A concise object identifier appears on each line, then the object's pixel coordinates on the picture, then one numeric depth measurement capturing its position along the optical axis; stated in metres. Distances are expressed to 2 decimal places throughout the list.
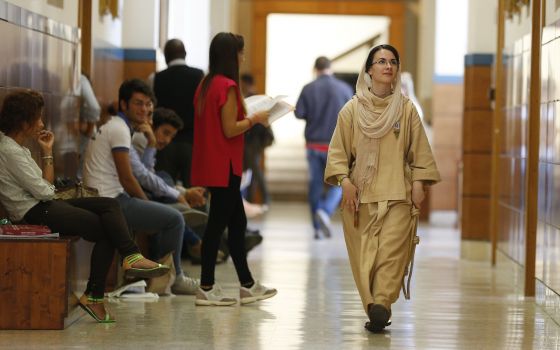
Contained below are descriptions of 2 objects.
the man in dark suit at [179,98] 16.89
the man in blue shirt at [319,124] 22.92
